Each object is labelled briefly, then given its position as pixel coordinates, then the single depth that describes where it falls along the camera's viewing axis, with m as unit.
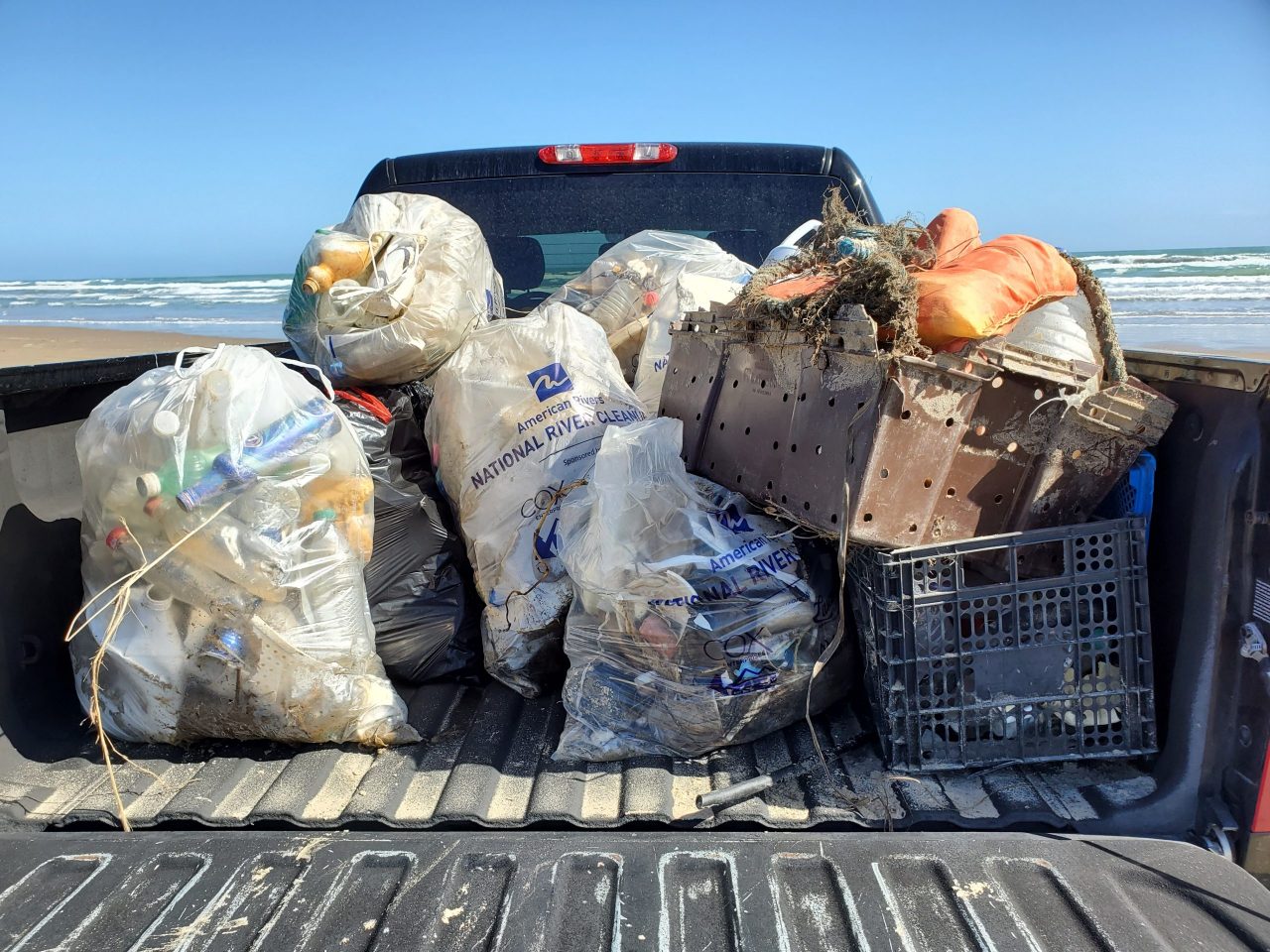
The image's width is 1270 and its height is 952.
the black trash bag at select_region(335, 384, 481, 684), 2.20
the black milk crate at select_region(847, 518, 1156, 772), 1.63
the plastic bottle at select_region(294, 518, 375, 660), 1.86
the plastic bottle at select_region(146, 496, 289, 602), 1.76
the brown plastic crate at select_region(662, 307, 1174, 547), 1.60
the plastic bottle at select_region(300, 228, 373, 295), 2.45
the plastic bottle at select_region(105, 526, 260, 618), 1.77
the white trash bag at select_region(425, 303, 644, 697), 2.15
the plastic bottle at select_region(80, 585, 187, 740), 1.78
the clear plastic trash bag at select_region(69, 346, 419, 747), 1.77
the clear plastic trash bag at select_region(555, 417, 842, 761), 1.78
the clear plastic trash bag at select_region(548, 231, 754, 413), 2.77
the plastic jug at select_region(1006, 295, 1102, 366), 1.81
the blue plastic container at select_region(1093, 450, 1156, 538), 1.73
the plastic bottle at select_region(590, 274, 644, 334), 2.89
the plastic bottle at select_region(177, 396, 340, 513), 1.77
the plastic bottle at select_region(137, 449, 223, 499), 1.75
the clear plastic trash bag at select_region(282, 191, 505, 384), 2.43
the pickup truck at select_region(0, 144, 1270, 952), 1.15
